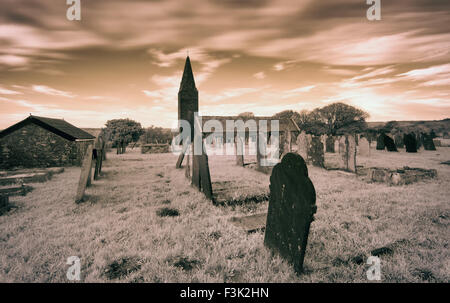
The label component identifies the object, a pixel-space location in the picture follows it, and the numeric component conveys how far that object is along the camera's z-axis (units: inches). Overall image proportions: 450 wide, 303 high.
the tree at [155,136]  1526.8
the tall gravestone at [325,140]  843.8
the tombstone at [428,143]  789.2
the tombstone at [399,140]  884.6
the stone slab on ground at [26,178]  339.4
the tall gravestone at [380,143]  843.9
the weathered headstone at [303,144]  527.7
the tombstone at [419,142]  847.4
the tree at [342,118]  1733.5
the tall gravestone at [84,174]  244.4
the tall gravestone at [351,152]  407.8
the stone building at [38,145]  508.7
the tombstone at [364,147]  658.5
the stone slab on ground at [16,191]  270.1
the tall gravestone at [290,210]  104.3
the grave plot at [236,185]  240.5
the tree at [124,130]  1398.9
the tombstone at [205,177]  243.0
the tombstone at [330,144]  829.2
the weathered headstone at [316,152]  481.4
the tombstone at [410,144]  728.8
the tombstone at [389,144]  783.7
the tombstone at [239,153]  542.5
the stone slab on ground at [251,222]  166.4
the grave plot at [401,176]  311.1
